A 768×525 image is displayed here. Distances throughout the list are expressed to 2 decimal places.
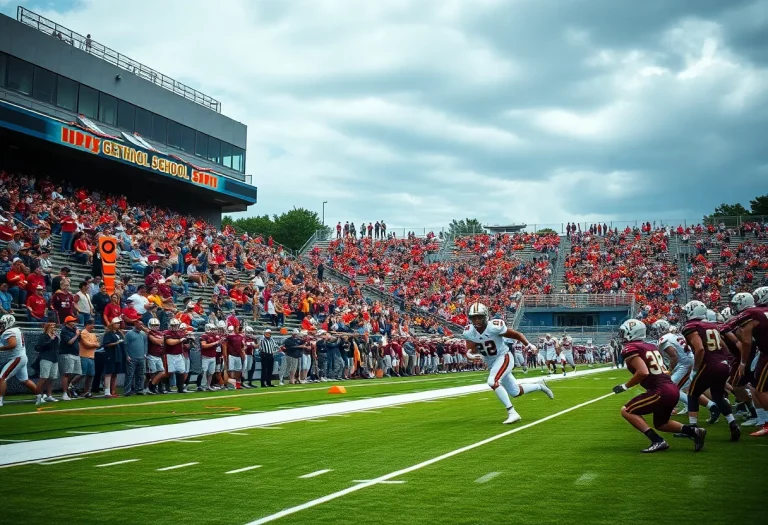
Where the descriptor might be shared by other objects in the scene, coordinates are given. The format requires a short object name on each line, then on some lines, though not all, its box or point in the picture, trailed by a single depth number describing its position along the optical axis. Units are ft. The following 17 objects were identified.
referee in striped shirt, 76.64
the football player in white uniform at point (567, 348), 115.44
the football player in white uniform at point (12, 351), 47.75
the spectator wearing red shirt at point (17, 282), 61.52
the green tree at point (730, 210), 345.72
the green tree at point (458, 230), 209.77
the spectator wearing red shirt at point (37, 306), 60.18
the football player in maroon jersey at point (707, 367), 33.55
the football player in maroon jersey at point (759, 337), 33.47
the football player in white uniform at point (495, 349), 41.34
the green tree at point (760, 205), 320.99
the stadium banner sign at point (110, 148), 92.94
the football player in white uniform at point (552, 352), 115.22
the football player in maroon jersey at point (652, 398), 29.48
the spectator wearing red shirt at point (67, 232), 80.72
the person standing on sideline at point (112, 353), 57.62
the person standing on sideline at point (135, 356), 59.39
